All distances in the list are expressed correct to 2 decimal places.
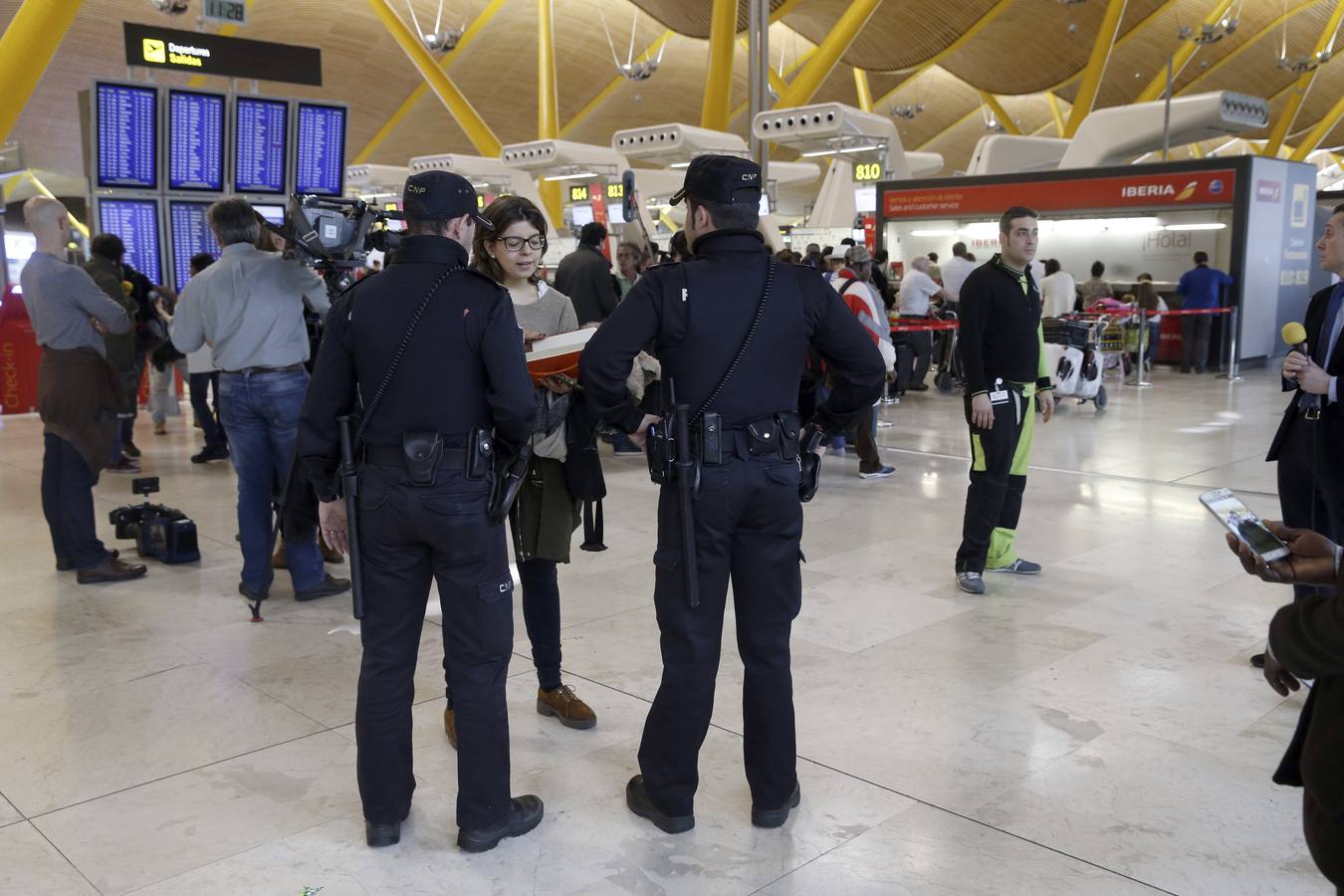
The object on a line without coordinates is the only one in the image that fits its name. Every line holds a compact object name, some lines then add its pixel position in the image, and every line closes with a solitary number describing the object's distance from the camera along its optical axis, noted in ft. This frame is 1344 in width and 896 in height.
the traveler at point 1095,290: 52.24
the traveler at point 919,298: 44.45
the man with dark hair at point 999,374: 17.10
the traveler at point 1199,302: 50.55
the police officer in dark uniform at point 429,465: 9.23
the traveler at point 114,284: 23.39
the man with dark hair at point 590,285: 26.78
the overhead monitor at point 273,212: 27.66
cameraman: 16.14
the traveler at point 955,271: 48.62
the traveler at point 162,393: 35.55
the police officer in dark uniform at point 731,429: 9.45
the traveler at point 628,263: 31.89
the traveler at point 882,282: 41.68
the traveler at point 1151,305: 49.98
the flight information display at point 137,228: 26.48
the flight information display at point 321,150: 29.27
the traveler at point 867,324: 26.61
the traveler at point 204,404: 29.30
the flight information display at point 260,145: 28.14
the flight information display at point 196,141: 26.99
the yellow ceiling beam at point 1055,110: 158.20
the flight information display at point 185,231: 27.43
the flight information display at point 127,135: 25.86
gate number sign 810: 64.34
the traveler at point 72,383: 17.79
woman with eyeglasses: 11.50
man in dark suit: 12.44
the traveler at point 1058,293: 45.68
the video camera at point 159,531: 19.88
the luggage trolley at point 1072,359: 37.60
